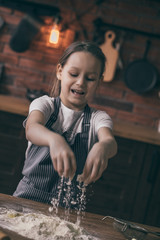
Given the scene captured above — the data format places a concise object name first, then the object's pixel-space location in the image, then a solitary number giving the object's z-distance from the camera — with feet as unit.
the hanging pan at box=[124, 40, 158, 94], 9.17
